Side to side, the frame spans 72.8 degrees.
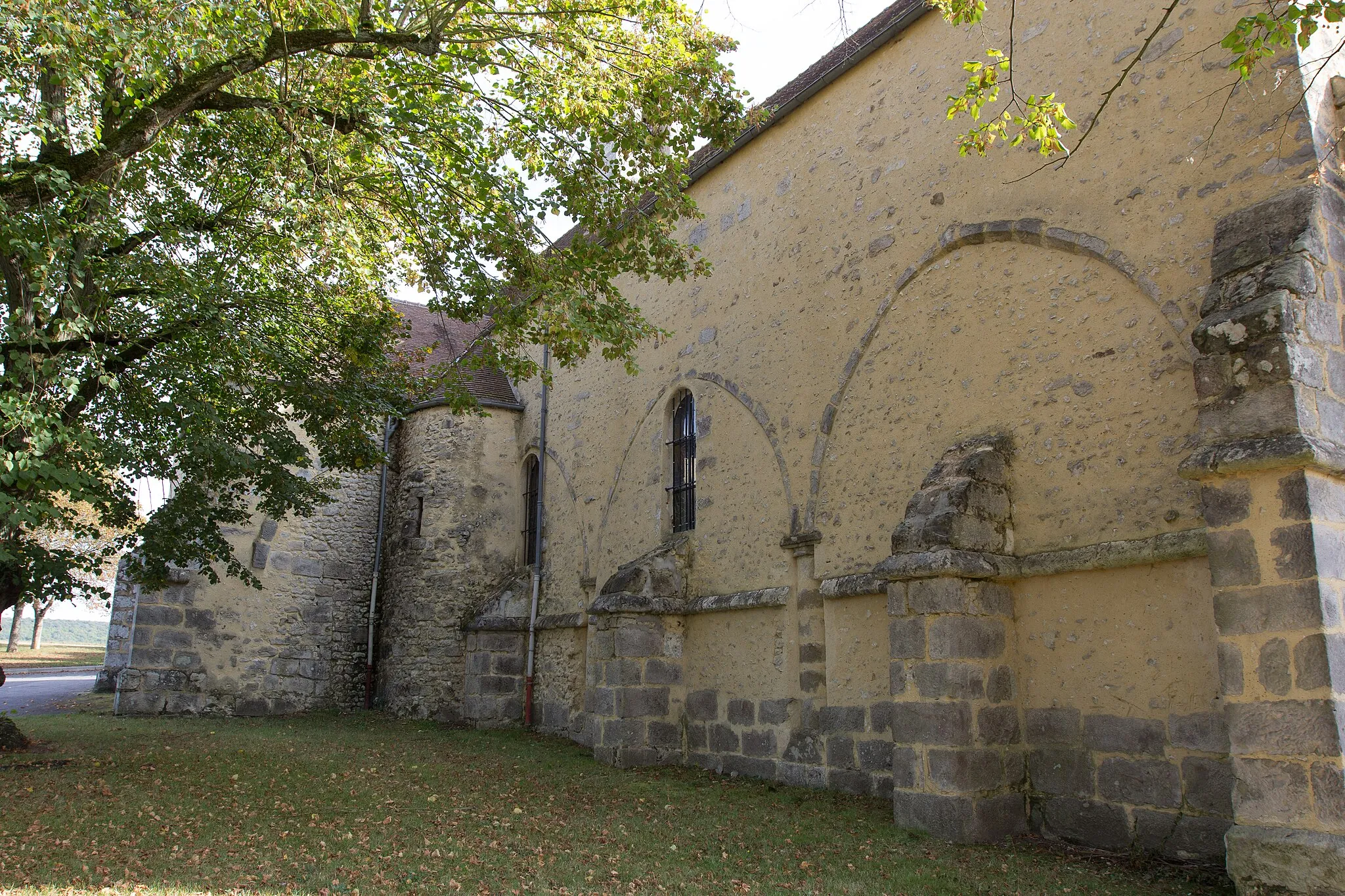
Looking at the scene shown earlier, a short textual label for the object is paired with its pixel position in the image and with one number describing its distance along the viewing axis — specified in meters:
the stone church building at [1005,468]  4.78
